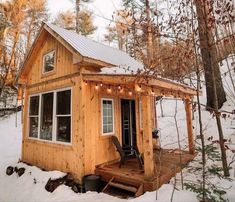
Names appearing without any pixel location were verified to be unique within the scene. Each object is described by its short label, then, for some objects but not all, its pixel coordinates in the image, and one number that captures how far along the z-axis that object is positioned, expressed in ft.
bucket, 18.15
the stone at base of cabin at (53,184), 19.33
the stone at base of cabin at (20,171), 24.66
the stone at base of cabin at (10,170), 26.19
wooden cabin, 19.30
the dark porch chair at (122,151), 19.80
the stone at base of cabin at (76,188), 18.54
